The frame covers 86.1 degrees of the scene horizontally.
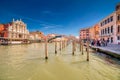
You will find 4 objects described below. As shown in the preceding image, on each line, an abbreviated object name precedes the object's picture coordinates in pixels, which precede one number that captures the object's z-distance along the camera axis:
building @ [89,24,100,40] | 29.65
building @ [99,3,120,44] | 15.13
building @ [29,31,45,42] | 43.74
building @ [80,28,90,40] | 42.18
